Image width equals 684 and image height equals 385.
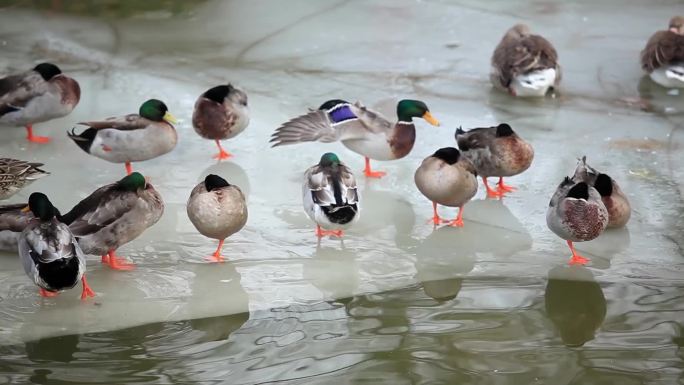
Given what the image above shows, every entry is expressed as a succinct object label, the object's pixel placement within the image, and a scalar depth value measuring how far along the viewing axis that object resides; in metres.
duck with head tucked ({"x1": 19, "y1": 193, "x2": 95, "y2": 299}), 11.09
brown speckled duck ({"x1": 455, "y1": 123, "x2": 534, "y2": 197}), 14.11
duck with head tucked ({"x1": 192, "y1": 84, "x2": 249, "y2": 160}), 15.43
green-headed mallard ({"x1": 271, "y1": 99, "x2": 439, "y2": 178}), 14.66
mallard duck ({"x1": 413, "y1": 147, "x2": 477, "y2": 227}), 13.22
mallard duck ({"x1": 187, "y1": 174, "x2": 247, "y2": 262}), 12.43
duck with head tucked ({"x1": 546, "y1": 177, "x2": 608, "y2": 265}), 12.23
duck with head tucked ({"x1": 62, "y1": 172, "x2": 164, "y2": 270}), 12.23
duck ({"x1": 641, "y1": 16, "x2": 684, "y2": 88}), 17.94
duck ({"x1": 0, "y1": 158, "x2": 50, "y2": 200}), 13.45
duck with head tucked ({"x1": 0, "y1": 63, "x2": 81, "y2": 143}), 16.05
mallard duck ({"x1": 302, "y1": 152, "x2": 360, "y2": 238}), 12.56
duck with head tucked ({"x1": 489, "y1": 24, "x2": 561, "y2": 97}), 17.48
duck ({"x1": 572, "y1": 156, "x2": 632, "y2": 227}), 13.05
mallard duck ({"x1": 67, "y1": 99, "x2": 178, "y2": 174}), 14.75
